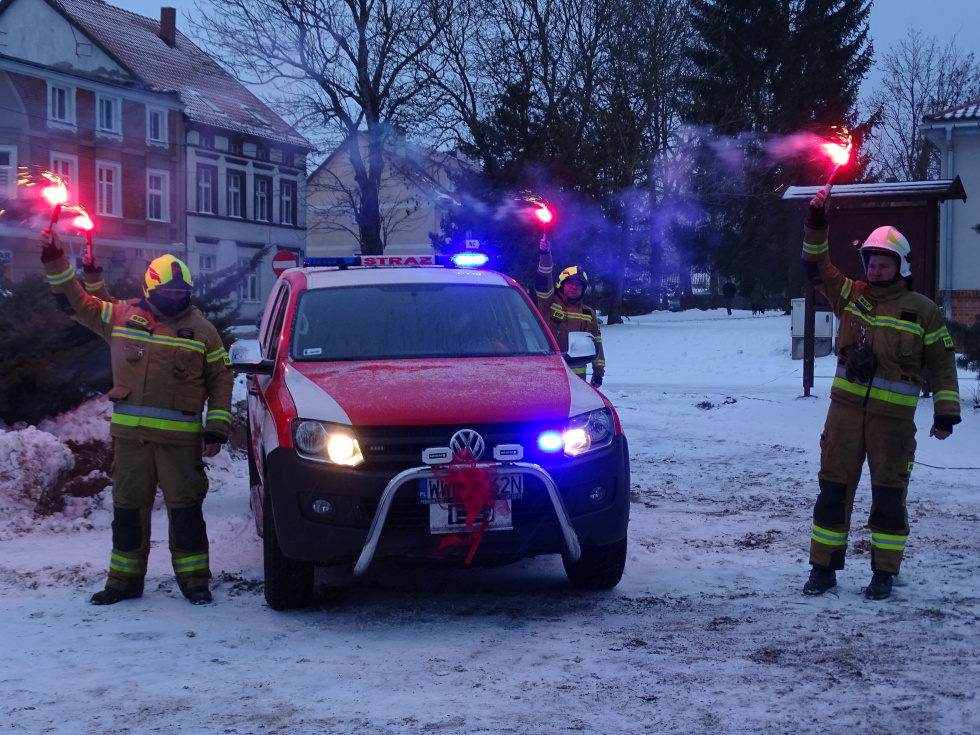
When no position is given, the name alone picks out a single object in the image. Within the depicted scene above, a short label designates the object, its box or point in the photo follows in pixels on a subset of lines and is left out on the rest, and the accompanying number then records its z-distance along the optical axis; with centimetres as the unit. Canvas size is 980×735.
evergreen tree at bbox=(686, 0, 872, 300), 3981
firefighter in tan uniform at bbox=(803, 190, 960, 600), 614
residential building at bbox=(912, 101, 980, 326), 2486
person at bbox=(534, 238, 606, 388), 1065
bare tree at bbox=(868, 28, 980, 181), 4669
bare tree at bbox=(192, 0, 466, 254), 3325
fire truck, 552
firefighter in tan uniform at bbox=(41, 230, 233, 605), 622
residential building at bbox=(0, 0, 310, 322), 3919
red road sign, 2131
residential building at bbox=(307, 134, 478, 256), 3547
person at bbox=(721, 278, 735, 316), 5134
